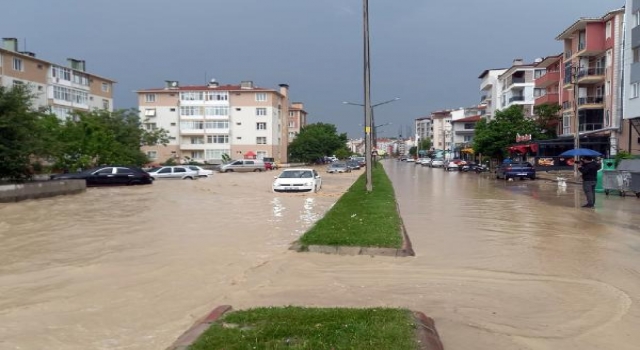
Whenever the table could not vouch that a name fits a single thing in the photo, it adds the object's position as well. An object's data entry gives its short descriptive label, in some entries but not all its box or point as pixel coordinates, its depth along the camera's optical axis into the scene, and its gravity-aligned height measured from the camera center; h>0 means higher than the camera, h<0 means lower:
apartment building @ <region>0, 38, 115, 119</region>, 57.50 +9.05
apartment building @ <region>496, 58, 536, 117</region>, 80.48 +10.20
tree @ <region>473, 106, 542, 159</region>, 61.44 +2.71
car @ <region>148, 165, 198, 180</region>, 43.19 -1.41
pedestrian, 19.33 -0.83
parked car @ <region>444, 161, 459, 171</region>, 71.75 -1.47
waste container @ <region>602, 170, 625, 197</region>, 25.00 -1.24
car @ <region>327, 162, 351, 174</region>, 66.75 -1.60
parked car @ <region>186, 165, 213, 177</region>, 46.84 -1.48
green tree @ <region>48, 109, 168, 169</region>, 39.36 +1.05
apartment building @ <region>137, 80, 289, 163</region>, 94.69 +6.28
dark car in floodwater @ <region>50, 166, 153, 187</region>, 32.91 -1.24
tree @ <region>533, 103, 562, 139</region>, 60.53 +4.15
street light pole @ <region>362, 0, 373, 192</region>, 24.45 +2.69
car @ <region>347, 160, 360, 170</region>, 83.34 -1.53
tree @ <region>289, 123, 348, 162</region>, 101.69 +2.06
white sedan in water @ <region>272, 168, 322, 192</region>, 28.23 -1.44
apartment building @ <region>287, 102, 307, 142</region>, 140.88 +9.49
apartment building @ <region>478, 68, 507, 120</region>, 96.69 +12.58
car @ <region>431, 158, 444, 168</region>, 88.44 -1.33
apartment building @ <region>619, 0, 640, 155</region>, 38.91 +5.80
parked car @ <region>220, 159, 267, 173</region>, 67.81 -1.35
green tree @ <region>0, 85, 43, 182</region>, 23.94 +1.00
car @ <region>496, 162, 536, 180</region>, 43.19 -1.28
